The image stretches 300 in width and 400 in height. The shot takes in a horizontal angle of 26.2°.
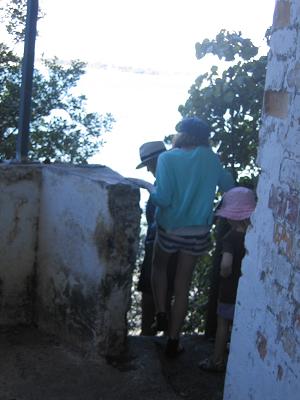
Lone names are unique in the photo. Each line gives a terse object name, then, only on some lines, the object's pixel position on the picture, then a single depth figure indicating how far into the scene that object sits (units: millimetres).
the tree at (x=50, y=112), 6750
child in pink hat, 3795
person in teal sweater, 4043
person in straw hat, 4418
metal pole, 4184
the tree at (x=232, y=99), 4820
